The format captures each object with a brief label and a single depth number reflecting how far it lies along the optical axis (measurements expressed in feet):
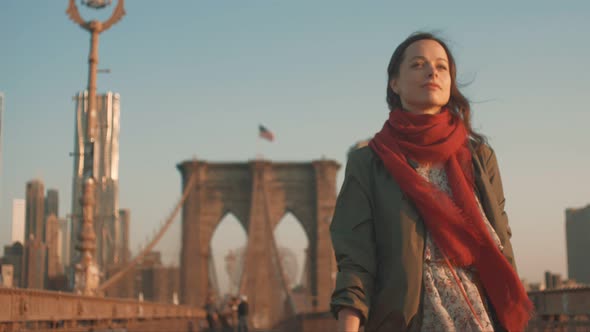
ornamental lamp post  48.32
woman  7.65
